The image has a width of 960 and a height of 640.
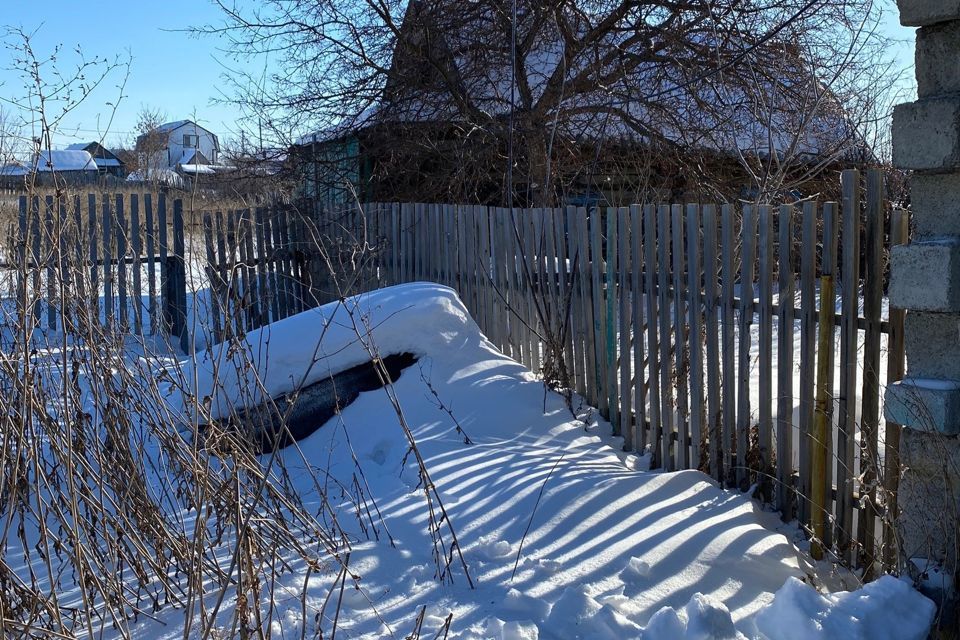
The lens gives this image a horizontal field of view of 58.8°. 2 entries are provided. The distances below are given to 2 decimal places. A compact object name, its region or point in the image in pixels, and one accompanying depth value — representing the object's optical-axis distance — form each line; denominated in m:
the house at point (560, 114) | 9.75
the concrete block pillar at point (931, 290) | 3.12
